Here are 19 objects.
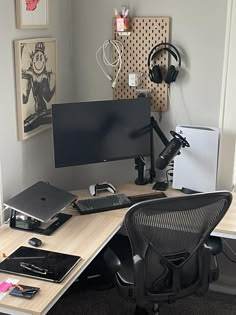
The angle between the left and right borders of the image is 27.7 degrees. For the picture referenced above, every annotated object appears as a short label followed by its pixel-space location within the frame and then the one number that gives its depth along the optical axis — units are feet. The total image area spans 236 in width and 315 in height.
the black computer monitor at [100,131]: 8.66
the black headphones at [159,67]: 9.21
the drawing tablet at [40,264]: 6.43
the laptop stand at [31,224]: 7.74
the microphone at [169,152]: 8.78
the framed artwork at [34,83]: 8.25
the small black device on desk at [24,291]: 5.94
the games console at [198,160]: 8.89
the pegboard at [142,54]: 9.29
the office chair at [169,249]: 6.64
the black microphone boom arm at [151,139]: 9.29
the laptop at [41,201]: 7.68
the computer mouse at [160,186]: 9.47
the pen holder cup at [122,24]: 9.27
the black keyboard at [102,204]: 8.43
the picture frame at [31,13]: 8.00
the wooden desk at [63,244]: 5.84
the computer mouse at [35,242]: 7.22
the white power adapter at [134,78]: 9.50
